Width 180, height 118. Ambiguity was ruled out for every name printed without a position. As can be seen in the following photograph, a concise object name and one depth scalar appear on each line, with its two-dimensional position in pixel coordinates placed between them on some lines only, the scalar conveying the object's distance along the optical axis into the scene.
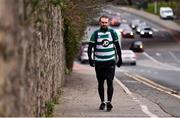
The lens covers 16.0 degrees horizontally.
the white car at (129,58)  53.47
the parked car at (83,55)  55.44
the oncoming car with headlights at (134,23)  95.36
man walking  12.16
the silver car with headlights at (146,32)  85.74
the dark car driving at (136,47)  69.71
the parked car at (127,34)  83.50
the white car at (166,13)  107.81
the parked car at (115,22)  88.83
